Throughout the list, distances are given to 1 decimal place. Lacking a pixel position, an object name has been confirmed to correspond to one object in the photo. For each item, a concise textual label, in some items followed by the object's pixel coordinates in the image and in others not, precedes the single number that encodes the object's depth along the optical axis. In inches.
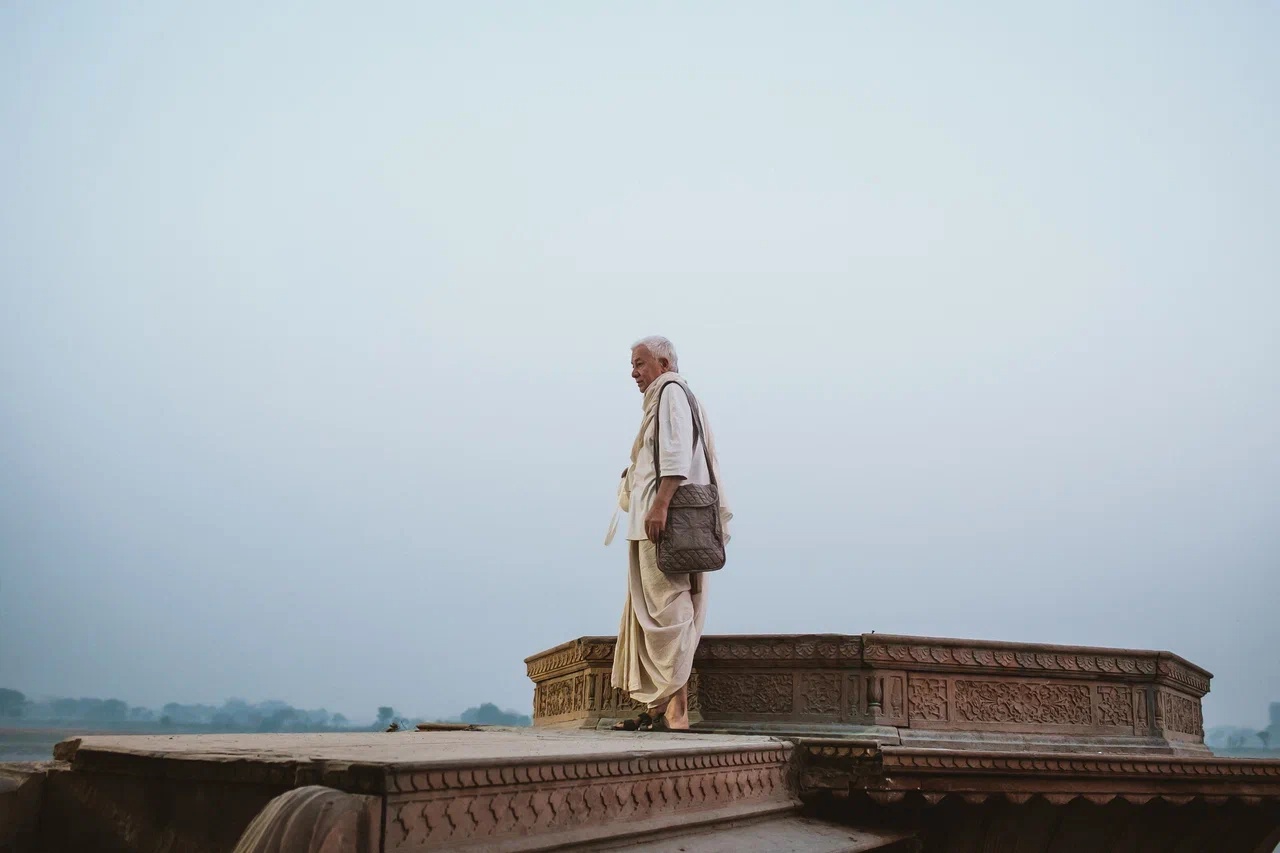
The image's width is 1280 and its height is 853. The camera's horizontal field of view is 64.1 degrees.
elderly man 186.9
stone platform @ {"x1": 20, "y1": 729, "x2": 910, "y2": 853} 80.7
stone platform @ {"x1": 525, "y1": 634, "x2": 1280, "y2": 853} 147.8
